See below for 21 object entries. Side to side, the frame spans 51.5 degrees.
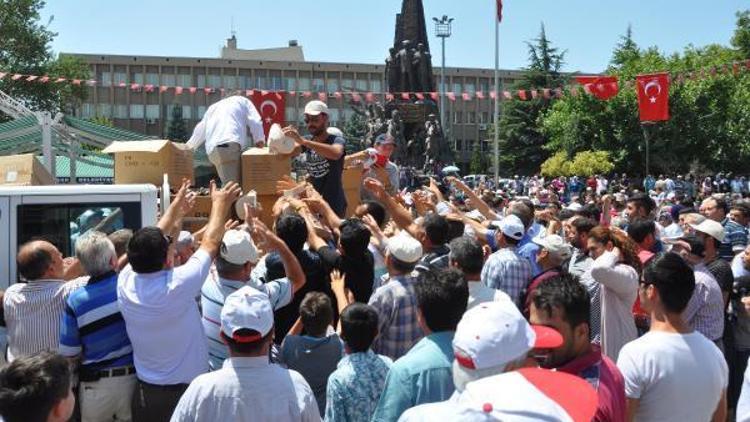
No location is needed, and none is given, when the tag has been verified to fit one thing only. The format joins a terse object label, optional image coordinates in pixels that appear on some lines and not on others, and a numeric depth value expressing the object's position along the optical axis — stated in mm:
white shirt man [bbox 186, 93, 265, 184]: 7961
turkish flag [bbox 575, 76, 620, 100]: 23172
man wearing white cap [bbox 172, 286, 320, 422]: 3170
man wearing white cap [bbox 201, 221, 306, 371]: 4348
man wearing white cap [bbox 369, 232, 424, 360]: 4668
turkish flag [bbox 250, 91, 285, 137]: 18172
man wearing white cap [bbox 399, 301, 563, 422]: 2328
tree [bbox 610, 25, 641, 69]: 55750
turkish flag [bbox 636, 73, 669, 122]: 23062
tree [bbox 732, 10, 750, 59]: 56656
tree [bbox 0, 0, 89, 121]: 45312
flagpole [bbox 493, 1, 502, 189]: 31283
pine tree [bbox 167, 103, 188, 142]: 70125
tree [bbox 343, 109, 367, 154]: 59944
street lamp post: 53531
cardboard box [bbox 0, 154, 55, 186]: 7184
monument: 36219
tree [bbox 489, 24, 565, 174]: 60531
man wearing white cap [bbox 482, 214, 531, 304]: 5973
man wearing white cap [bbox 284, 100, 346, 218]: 7617
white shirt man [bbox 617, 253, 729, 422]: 3496
